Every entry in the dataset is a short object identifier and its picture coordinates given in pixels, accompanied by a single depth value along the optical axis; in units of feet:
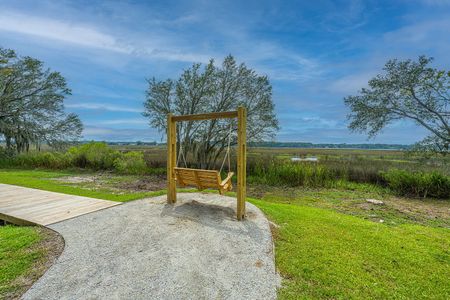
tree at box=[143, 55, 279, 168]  36.73
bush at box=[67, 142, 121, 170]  40.75
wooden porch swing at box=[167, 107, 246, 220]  12.83
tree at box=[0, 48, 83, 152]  53.06
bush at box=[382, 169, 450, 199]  26.12
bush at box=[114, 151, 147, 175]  37.91
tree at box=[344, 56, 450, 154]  29.22
